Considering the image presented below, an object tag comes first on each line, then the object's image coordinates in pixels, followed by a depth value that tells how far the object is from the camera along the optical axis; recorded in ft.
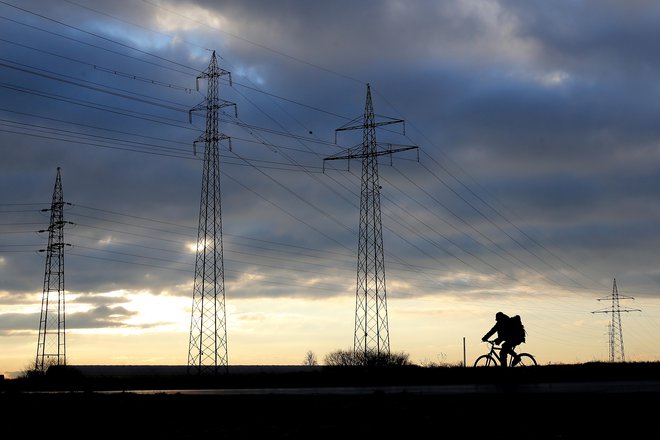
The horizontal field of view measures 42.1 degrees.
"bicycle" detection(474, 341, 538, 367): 114.73
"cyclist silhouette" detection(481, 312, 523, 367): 112.47
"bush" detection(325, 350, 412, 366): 204.23
